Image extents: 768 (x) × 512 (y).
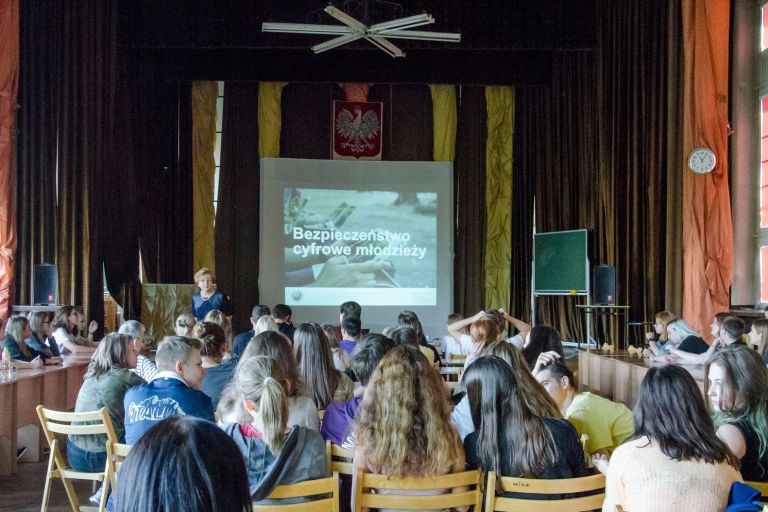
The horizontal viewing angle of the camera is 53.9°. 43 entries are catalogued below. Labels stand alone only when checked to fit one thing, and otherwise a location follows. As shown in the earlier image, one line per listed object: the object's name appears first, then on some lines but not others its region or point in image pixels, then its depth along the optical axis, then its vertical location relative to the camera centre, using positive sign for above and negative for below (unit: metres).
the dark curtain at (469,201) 13.66 +1.29
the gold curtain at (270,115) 13.45 +2.80
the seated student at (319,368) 4.02 -0.52
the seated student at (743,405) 2.48 -0.45
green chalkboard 10.78 +0.15
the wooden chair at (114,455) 3.05 -0.77
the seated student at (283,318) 6.46 -0.41
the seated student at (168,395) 3.19 -0.53
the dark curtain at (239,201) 13.27 +1.25
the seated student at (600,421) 3.18 -0.63
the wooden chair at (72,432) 3.46 -0.76
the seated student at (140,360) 4.54 -0.55
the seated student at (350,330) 5.98 -0.47
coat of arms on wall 13.62 +2.57
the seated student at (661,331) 6.77 -0.54
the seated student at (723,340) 5.47 -0.50
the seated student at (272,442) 2.40 -0.55
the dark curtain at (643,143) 9.16 +1.69
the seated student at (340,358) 5.41 -0.62
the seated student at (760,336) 5.28 -0.46
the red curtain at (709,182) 8.50 +1.02
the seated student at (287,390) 2.81 -0.48
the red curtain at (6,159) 8.28 +1.24
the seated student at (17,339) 5.97 -0.53
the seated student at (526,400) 2.76 -0.48
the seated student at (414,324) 6.39 -0.45
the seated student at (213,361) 4.24 -0.52
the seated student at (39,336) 6.34 -0.55
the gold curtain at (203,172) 13.24 +1.75
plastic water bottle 5.09 -0.67
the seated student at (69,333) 7.13 -0.61
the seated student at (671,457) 2.11 -0.53
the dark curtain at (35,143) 9.21 +1.59
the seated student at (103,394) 3.89 -0.63
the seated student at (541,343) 5.09 -0.49
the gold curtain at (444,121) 13.66 +2.75
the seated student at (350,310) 6.29 -0.32
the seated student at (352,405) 3.26 -0.59
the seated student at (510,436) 2.56 -0.56
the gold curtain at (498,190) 13.70 +1.49
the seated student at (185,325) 5.84 -0.41
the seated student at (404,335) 5.07 -0.44
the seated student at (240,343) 5.79 -0.56
